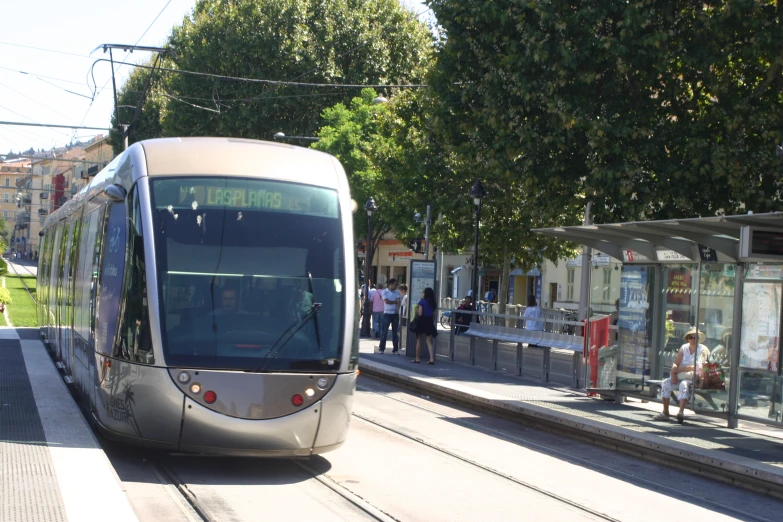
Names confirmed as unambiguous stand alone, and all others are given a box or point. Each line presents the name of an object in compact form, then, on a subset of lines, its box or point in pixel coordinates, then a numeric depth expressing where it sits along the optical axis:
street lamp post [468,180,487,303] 24.25
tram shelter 12.59
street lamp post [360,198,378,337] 30.20
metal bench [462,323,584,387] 18.14
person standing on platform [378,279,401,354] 25.22
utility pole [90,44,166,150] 22.67
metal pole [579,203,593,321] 24.82
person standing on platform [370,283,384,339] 28.00
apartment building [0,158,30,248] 191.00
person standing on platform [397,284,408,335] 24.86
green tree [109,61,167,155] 60.44
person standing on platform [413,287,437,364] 21.19
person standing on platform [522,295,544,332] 28.20
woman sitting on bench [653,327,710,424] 13.71
